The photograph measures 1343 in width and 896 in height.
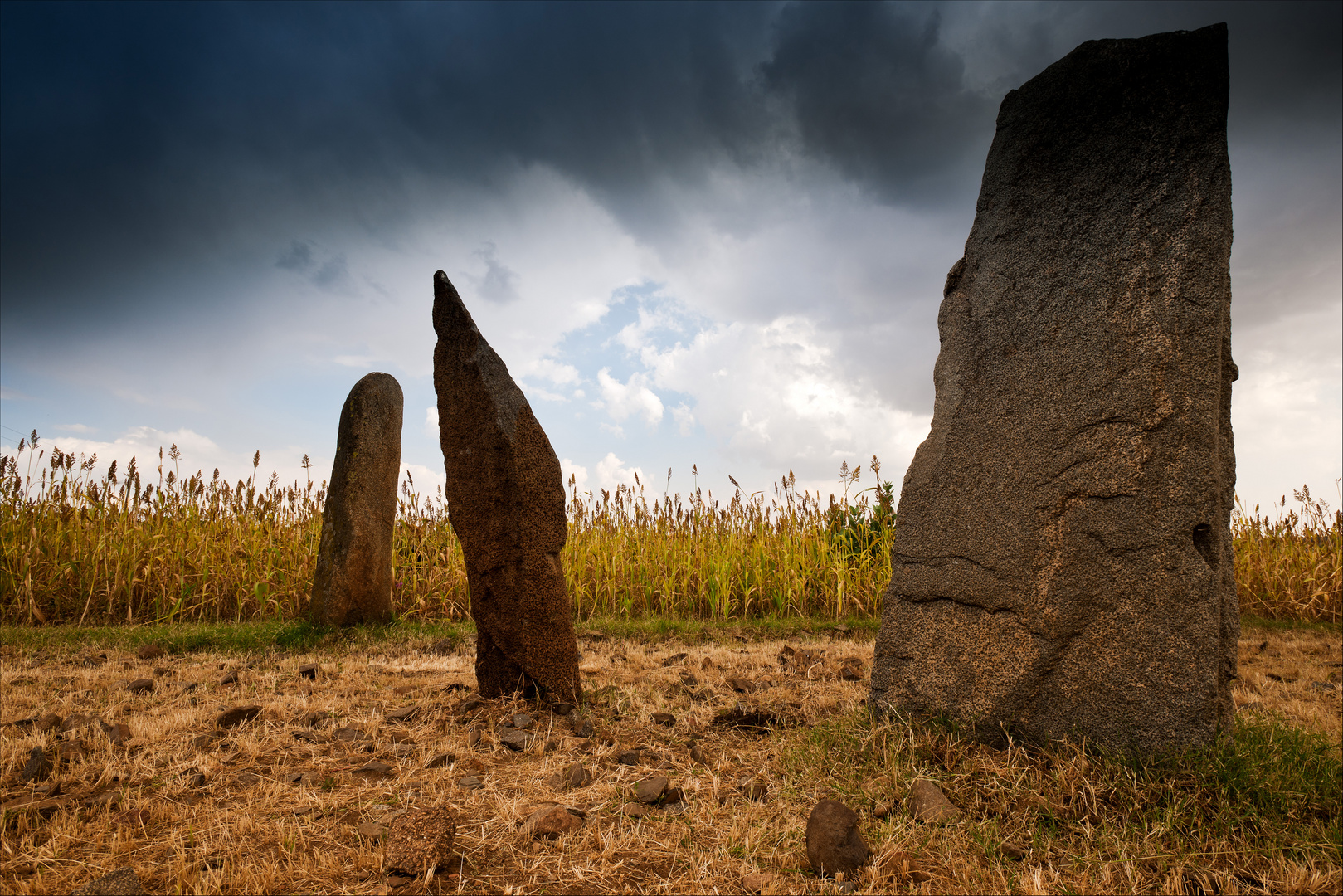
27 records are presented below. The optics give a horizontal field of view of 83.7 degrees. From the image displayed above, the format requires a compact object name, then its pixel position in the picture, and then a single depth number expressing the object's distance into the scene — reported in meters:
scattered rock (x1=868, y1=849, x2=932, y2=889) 2.25
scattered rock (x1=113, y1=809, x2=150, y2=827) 2.61
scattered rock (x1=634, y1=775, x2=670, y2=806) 2.76
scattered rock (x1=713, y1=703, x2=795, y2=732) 3.67
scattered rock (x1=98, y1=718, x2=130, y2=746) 3.43
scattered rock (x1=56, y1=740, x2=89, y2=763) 3.23
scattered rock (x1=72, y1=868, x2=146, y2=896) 2.10
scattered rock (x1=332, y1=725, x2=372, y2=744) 3.45
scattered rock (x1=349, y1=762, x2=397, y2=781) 3.03
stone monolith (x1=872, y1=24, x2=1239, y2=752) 2.74
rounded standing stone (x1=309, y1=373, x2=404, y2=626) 6.23
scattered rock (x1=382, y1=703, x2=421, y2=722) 3.74
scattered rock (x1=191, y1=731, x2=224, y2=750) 3.40
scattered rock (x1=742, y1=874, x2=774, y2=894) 2.21
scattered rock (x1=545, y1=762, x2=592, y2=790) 2.92
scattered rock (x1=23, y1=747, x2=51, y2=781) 3.02
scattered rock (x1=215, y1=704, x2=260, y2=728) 3.66
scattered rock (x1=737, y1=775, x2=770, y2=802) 2.83
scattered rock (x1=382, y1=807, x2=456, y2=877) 2.25
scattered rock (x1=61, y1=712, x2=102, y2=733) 3.65
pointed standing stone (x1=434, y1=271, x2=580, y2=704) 3.53
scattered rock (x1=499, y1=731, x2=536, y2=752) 3.32
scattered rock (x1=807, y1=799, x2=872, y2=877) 2.30
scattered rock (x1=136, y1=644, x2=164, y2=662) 5.57
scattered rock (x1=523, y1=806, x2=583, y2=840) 2.50
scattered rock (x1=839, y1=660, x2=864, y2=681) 4.88
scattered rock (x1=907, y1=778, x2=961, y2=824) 2.57
